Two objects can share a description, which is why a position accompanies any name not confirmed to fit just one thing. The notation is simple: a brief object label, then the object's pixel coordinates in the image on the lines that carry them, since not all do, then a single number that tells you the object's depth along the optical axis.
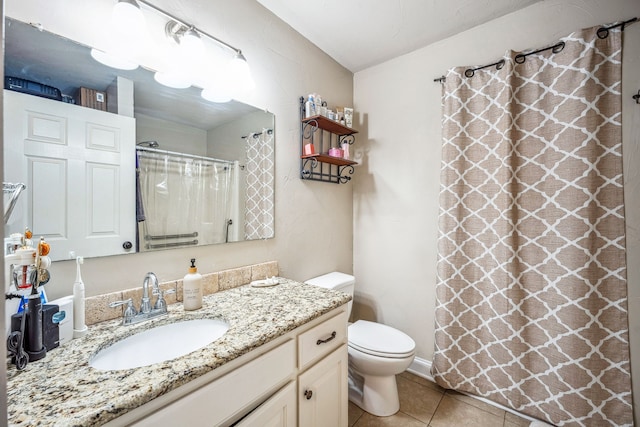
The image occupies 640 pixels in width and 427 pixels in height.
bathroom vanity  0.56
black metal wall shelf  1.76
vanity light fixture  0.98
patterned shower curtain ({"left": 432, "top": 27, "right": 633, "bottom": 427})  1.31
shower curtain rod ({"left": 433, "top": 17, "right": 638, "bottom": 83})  1.28
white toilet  1.47
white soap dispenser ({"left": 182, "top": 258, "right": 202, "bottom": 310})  1.05
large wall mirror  0.82
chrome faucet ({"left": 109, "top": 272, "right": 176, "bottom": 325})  0.94
